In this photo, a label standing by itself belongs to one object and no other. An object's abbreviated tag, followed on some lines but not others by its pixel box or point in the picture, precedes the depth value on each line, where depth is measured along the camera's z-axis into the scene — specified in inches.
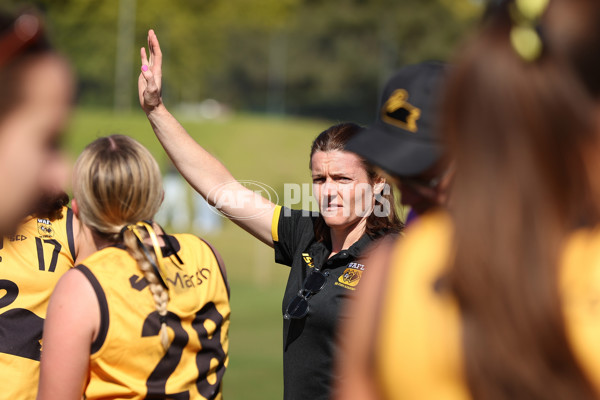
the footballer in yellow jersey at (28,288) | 501.2
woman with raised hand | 498.1
